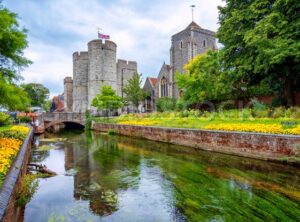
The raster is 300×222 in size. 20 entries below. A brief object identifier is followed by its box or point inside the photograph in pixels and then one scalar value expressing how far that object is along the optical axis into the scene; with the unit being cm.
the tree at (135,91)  4303
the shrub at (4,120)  1816
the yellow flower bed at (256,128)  1039
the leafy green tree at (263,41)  1384
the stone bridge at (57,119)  3416
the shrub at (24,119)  3165
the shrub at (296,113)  1274
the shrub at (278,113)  1378
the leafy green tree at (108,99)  3631
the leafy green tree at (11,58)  785
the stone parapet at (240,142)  956
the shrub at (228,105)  2567
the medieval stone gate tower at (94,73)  4572
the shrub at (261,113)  1479
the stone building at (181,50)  4263
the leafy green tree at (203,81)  2448
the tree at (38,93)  6644
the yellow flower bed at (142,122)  2208
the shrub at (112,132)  2630
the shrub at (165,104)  3473
